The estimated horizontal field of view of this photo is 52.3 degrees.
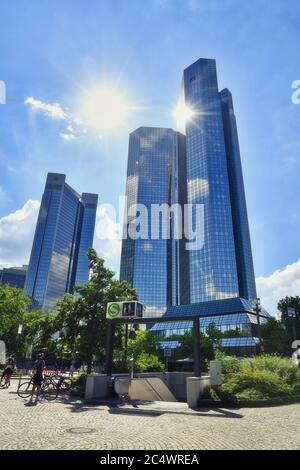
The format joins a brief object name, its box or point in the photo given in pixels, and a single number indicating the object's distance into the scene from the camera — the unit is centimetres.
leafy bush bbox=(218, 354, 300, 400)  1552
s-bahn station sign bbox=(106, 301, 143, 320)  1894
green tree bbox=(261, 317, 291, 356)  5631
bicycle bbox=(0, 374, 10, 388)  2201
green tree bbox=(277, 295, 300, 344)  5792
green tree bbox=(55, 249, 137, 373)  2091
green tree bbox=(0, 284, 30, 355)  4188
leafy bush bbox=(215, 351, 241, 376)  1960
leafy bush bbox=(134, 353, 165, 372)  2622
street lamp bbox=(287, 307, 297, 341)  3647
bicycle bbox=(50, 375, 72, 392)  1871
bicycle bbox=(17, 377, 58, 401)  1667
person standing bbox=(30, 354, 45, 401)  1620
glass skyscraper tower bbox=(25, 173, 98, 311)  18700
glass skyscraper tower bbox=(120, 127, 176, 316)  16425
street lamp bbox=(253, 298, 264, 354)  3395
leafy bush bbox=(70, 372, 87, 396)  1787
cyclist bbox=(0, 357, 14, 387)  2211
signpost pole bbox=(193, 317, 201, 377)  1653
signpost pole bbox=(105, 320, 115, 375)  1866
